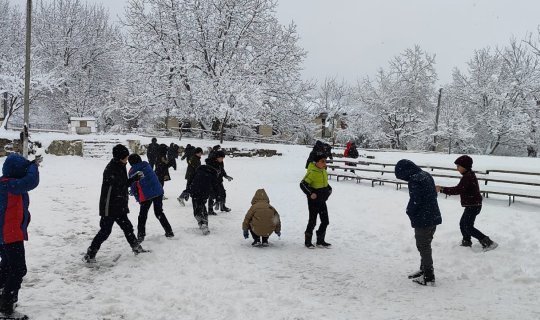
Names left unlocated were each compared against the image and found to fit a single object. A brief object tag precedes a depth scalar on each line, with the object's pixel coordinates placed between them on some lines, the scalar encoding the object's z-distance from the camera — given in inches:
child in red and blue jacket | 169.6
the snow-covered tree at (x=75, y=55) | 1347.2
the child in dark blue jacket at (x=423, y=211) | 228.7
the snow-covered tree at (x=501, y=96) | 1326.3
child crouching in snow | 299.9
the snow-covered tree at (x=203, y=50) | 1005.8
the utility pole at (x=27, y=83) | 660.7
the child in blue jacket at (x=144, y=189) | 285.0
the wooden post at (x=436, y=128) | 1402.6
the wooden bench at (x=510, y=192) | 393.7
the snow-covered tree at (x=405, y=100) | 1504.7
